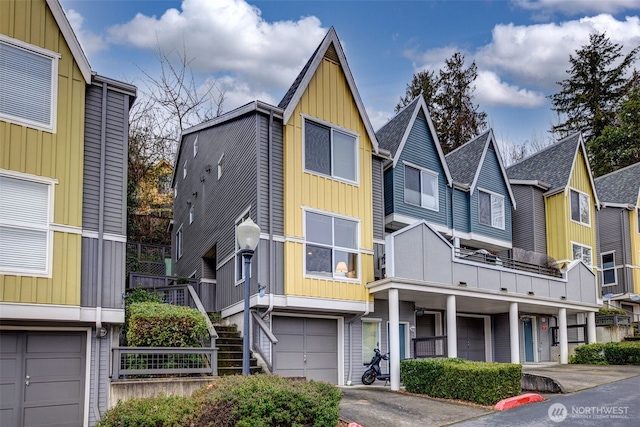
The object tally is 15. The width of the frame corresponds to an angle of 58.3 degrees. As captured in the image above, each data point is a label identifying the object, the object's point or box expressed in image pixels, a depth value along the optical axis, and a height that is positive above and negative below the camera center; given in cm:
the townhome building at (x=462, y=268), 1777 +91
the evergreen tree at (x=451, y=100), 4528 +1562
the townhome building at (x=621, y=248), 3130 +250
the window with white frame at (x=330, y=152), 1714 +438
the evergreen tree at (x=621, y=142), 4200 +1133
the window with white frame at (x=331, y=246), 1661 +146
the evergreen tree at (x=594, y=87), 4628 +1682
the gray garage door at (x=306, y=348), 1630 -151
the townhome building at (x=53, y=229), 1145 +144
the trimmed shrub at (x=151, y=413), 898 -184
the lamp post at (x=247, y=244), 1066 +97
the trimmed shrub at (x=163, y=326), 1279 -65
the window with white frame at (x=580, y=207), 2781 +423
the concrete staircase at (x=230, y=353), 1431 -146
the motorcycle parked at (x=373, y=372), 1725 -228
